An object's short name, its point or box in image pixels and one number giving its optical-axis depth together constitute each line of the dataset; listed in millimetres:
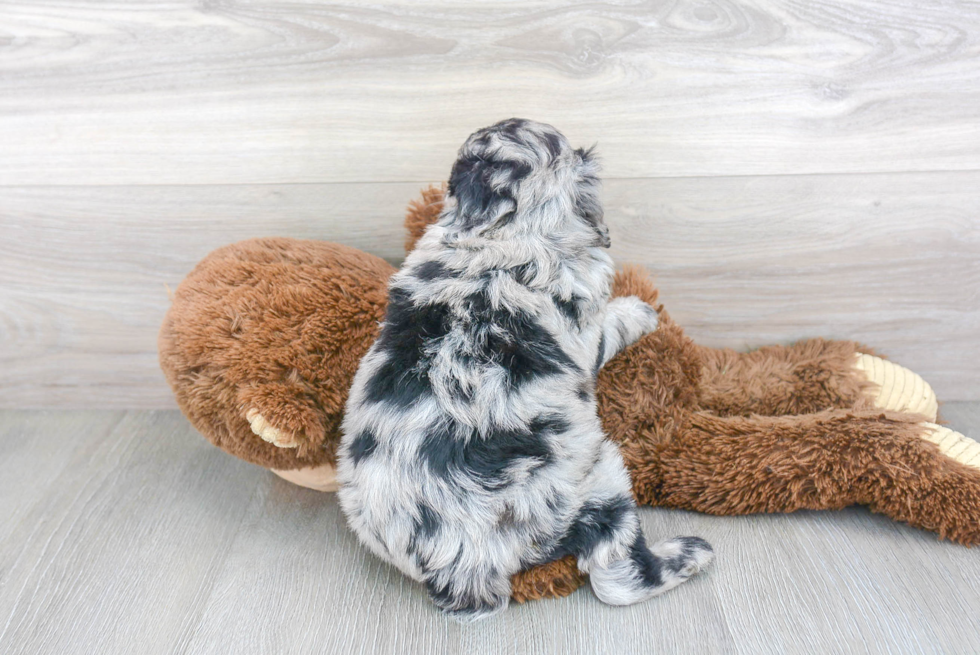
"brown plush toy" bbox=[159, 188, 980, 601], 821
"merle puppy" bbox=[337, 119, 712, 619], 771
